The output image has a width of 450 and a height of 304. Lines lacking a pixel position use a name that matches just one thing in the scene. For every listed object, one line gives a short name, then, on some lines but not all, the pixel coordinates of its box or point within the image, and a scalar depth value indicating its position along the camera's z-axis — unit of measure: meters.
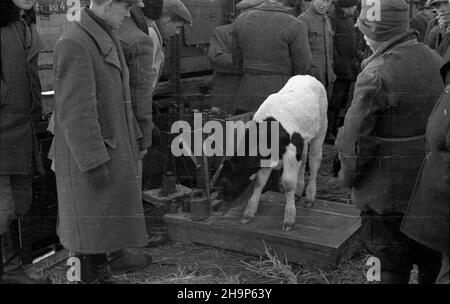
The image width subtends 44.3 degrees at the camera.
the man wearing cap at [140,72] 3.17
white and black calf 3.72
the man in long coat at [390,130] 2.67
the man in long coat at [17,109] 2.89
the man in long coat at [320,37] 5.15
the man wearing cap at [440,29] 3.63
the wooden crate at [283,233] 3.52
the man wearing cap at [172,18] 3.76
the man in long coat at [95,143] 2.63
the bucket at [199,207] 3.91
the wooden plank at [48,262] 3.39
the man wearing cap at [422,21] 5.57
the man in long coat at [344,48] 5.55
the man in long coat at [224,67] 4.71
